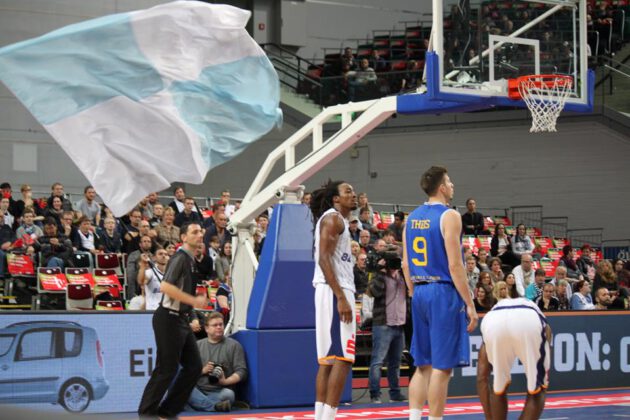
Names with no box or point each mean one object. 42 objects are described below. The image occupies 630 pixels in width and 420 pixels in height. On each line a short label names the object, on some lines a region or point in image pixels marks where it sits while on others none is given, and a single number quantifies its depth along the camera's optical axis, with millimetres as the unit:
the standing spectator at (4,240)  16703
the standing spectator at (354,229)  20284
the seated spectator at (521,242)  23003
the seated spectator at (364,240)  19353
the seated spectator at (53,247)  16766
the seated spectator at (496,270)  18656
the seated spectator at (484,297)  16578
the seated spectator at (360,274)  16169
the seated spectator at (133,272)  15922
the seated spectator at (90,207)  18984
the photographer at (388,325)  13773
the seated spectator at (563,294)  18434
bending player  8477
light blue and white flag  8898
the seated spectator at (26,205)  18172
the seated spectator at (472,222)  24000
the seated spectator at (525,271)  19250
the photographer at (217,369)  12711
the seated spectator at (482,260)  20359
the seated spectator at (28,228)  17203
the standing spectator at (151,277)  14508
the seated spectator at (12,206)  18094
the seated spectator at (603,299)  17703
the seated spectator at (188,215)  19469
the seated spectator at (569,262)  22125
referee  9227
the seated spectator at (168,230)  18016
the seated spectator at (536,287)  18453
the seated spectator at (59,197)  18172
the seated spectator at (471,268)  18639
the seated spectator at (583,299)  18109
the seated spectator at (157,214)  19328
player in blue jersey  8344
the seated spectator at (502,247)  22125
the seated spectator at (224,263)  17453
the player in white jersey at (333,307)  8695
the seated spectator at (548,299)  17328
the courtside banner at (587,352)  15516
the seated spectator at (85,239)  17641
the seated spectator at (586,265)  22984
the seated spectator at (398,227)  18114
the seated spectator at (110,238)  18078
